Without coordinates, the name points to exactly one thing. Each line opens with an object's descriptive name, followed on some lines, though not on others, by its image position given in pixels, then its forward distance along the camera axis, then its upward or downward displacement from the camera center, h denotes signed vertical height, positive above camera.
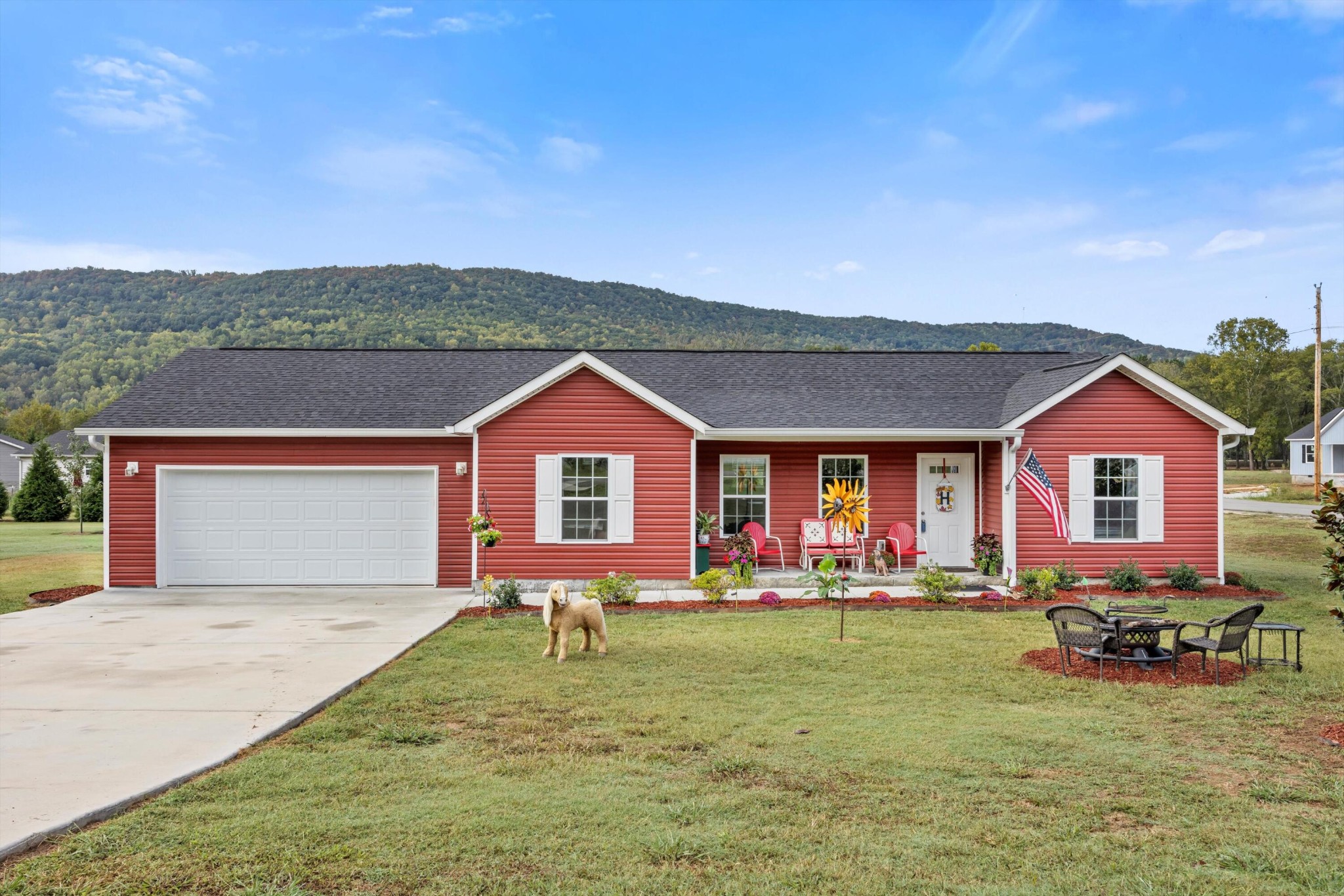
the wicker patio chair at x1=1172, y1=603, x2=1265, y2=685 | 8.23 -1.69
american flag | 12.88 -0.31
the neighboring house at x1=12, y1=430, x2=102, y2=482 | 56.22 +1.57
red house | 14.96 -0.05
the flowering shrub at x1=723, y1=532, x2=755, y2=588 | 15.06 -1.55
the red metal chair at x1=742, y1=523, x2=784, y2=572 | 15.88 -1.34
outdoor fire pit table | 8.59 -1.83
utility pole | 37.17 +1.52
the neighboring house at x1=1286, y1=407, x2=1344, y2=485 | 48.84 +1.14
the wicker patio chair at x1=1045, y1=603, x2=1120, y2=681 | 8.41 -1.64
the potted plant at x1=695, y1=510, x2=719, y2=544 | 15.80 -1.08
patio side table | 8.55 -1.88
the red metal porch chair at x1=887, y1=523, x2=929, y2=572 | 16.06 -1.32
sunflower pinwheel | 10.51 -0.46
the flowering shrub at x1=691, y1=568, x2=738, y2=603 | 13.05 -1.80
